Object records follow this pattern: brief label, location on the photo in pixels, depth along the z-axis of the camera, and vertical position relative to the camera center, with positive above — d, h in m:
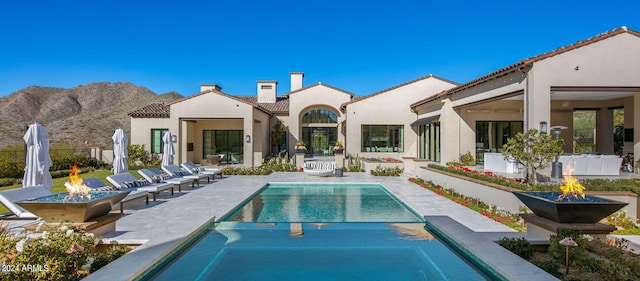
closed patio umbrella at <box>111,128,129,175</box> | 14.46 -0.35
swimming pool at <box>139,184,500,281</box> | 6.07 -2.13
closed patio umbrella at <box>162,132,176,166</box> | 18.22 -0.33
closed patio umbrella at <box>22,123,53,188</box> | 10.16 -0.46
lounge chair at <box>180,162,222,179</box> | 18.59 -1.42
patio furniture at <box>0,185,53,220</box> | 8.58 -1.28
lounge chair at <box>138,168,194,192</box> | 13.99 -1.40
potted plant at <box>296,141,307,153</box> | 23.98 -0.26
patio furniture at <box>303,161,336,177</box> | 20.50 -1.49
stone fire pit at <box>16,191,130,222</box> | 7.00 -1.28
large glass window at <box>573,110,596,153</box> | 22.05 +1.00
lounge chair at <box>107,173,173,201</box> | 12.07 -1.45
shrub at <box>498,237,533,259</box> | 6.34 -1.81
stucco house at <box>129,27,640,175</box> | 12.45 +2.00
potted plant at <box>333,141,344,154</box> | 22.89 -0.30
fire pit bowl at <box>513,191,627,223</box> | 6.35 -1.13
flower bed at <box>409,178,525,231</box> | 9.26 -1.92
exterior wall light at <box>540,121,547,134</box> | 11.96 +0.60
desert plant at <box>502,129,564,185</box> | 11.05 -0.10
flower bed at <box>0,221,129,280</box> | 4.81 -1.58
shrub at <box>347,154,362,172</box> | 23.11 -1.33
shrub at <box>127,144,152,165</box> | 26.72 -0.79
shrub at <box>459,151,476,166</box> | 19.32 -0.81
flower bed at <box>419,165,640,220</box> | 9.47 -1.25
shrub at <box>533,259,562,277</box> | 5.43 -1.87
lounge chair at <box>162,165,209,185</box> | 16.45 -1.39
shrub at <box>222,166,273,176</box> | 21.56 -1.64
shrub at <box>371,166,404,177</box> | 20.83 -1.55
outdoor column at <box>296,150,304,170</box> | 23.97 -1.06
